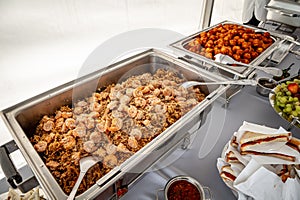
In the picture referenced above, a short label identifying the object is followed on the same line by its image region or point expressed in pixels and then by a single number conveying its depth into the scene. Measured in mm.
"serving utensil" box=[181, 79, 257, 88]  891
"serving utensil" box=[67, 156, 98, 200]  563
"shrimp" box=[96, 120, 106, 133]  751
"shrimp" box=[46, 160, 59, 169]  632
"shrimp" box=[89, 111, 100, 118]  807
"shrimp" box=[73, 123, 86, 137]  736
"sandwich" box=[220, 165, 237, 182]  702
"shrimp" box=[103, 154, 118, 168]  644
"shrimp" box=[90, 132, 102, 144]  715
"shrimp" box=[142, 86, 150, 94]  923
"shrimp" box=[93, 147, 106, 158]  671
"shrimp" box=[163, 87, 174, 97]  924
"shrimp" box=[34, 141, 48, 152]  675
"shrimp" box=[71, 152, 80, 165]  650
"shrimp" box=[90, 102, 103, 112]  841
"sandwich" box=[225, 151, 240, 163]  742
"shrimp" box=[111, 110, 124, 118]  805
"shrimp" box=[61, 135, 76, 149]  698
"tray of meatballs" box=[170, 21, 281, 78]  1173
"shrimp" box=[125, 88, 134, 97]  909
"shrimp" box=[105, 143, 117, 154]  679
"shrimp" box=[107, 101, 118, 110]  840
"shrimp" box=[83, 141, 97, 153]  685
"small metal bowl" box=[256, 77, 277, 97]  1217
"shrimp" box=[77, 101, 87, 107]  857
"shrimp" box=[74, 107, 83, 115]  831
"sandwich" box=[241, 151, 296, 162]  695
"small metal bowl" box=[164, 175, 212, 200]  668
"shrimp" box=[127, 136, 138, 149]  693
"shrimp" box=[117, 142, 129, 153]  677
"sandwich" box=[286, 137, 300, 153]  739
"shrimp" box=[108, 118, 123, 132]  748
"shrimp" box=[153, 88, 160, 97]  919
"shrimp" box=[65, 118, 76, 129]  773
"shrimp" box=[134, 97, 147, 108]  850
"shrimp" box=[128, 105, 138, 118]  805
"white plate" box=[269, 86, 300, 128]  1041
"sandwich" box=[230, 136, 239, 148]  784
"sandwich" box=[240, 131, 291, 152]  738
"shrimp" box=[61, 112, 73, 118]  819
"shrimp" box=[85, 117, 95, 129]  768
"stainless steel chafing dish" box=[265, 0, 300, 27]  2000
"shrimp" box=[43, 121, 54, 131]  766
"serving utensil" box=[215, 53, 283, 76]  1121
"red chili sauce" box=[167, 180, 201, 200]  668
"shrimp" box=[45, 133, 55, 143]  719
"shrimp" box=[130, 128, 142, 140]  728
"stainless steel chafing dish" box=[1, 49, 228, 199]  562
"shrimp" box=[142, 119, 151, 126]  772
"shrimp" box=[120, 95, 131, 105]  867
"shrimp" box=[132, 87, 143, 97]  899
